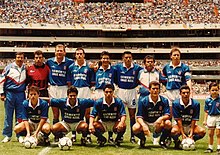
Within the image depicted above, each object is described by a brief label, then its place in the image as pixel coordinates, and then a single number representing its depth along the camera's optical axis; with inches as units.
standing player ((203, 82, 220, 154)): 310.7
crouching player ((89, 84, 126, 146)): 324.2
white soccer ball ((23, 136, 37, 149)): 316.2
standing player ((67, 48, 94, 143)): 354.4
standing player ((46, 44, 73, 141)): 354.6
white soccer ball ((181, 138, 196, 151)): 310.8
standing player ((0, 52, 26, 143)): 358.6
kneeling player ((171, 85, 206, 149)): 316.2
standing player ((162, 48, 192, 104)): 350.9
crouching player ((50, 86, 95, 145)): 327.0
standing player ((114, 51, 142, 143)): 357.1
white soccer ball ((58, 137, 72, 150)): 311.3
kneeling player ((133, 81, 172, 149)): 318.0
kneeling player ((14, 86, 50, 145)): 327.6
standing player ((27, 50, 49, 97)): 358.0
